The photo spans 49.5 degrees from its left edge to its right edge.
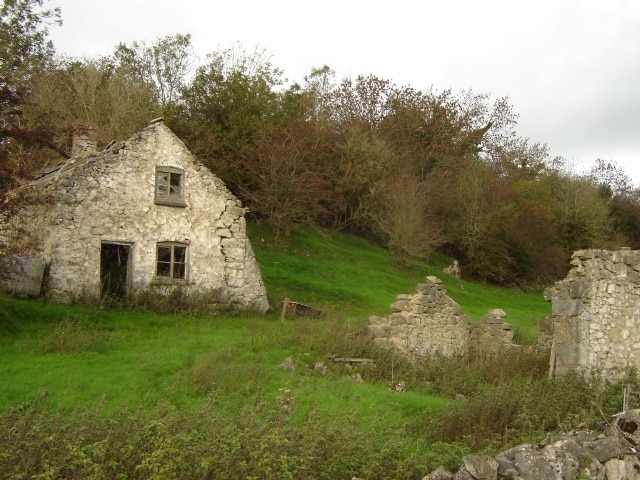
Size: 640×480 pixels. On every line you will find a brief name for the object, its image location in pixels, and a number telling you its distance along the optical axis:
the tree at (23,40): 33.03
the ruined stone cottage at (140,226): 18.94
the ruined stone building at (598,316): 13.47
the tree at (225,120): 31.41
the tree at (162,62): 36.34
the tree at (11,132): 14.22
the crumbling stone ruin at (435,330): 17.00
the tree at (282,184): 31.16
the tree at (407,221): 33.59
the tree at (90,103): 28.72
